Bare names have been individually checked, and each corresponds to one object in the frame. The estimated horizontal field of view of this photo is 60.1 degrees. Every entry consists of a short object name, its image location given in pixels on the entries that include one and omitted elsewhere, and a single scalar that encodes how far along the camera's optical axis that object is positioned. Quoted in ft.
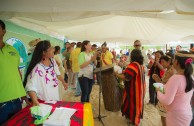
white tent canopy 4.95
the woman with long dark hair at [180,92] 5.35
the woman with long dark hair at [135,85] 8.82
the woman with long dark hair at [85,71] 10.65
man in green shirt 5.14
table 4.05
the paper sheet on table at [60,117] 3.89
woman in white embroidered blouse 5.57
